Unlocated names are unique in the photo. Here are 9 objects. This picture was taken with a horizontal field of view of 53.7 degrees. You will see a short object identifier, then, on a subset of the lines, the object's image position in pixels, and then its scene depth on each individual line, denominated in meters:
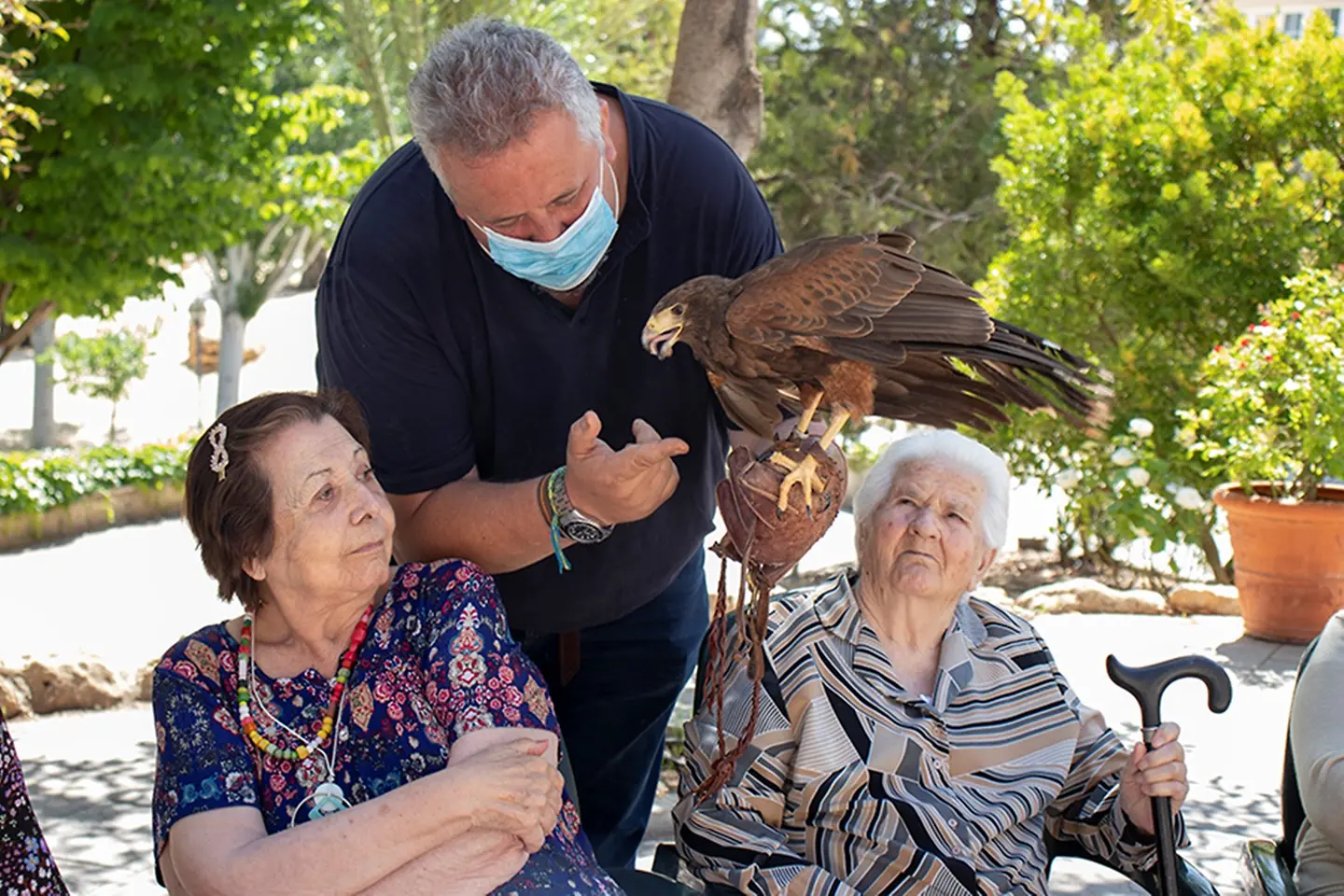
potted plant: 5.64
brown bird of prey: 2.01
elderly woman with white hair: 2.27
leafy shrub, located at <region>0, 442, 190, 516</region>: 10.18
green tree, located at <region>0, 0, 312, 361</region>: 6.47
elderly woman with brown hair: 1.96
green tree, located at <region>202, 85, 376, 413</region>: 7.74
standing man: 2.10
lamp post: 17.33
